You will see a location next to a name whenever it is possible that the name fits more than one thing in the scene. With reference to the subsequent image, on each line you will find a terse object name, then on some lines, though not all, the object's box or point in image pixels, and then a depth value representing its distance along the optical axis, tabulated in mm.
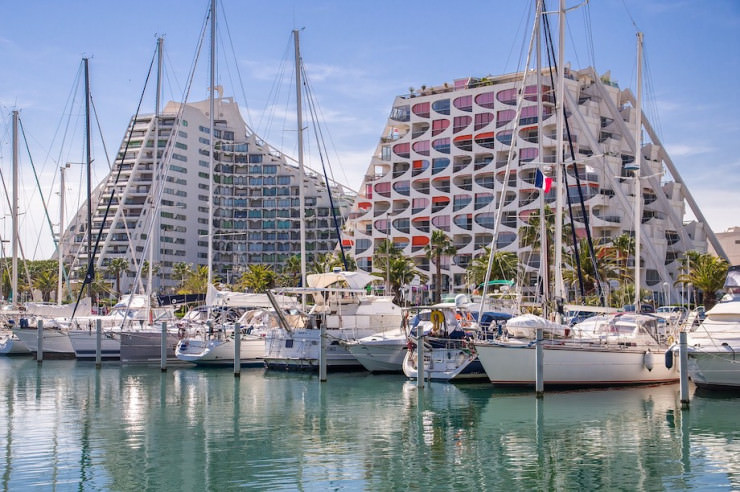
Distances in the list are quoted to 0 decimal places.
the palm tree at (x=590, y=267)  71312
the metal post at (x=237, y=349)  39278
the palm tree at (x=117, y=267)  125438
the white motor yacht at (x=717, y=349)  29984
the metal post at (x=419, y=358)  33156
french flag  36469
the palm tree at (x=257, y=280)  96000
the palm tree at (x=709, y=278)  69250
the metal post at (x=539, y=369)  30062
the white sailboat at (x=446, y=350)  35062
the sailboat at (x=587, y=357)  31953
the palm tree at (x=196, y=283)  112300
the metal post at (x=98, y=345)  45094
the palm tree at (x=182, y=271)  133250
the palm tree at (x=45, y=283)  120212
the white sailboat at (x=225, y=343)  44344
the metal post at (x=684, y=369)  27250
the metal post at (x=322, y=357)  37000
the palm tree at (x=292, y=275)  110469
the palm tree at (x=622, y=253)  76625
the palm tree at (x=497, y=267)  81581
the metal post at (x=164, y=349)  42438
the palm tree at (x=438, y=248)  92125
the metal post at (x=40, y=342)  48991
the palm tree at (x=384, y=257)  84875
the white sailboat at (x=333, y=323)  41531
